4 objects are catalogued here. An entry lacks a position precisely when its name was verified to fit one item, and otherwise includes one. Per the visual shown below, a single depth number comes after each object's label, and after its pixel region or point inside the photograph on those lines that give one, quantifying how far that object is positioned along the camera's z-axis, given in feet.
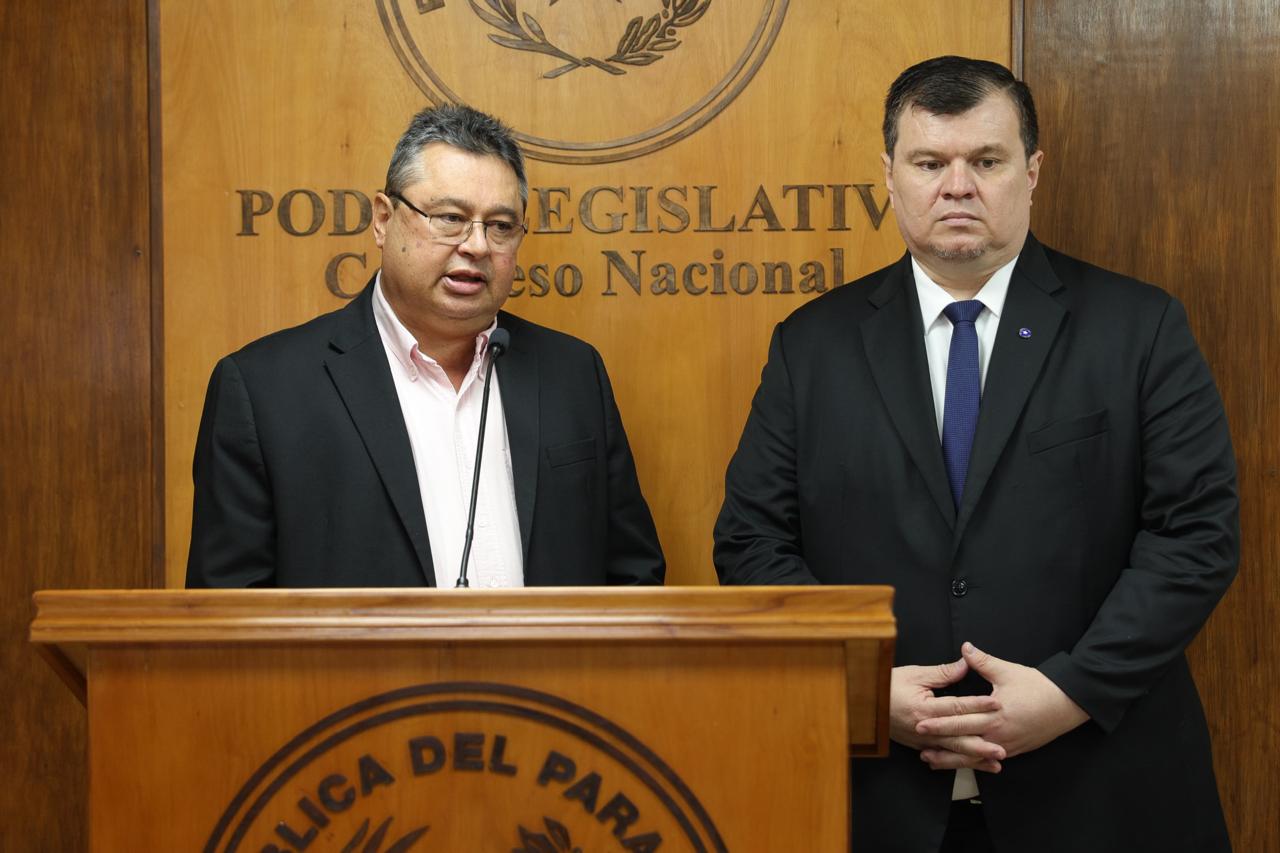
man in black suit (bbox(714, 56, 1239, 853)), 7.41
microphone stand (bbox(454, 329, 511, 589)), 6.85
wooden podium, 5.55
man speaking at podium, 8.20
